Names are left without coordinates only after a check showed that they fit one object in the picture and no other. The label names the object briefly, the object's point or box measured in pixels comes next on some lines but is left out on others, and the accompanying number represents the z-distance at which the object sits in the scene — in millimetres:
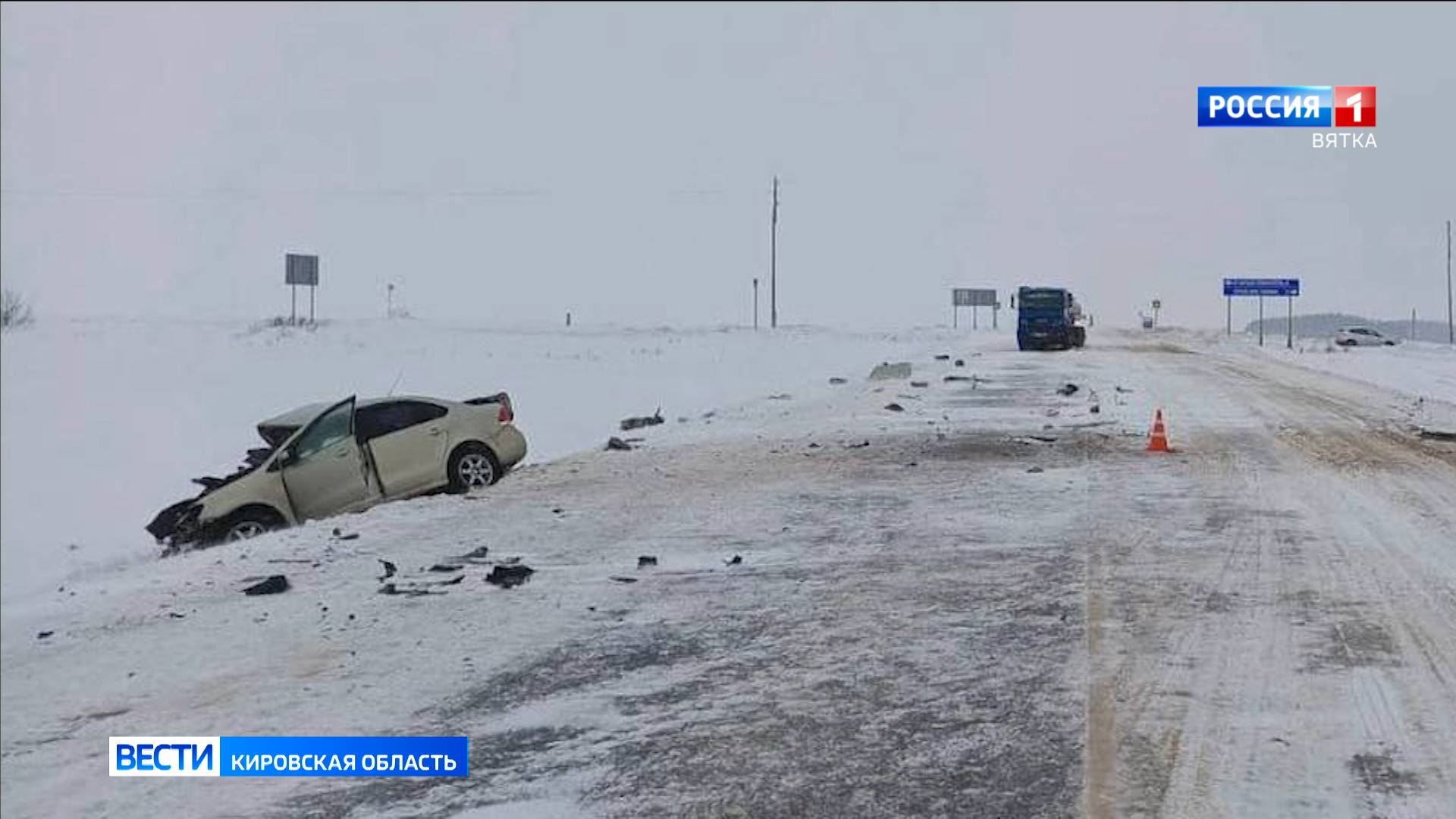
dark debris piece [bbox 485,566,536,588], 10539
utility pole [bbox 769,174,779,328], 88938
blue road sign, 63131
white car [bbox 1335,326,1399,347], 72375
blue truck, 57469
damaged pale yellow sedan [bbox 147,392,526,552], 14234
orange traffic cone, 18719
